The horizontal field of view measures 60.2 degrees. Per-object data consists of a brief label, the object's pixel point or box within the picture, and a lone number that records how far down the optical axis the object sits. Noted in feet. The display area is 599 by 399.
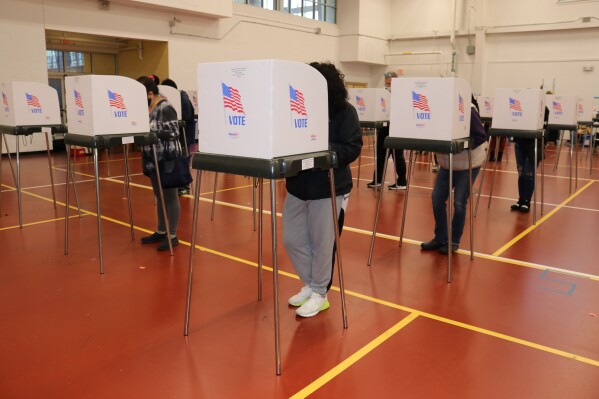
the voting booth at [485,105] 36.55
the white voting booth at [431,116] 11.89
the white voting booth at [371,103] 23.44
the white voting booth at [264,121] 7.39
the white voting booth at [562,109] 23.35
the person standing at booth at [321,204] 9.28
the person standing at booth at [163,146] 13.87
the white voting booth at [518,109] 17.13
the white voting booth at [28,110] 16.71
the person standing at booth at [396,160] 23.97
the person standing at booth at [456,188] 13.38
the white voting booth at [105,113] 12.30
